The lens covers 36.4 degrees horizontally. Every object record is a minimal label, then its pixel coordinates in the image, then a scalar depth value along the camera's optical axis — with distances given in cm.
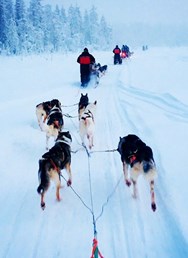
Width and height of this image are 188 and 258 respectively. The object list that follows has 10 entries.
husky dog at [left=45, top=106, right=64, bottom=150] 606
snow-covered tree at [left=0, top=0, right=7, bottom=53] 4005
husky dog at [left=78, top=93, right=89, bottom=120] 754
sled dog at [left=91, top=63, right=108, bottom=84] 1372
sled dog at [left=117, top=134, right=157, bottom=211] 369
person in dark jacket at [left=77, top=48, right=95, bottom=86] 1290
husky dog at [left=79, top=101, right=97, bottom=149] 590
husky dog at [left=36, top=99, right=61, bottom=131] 733
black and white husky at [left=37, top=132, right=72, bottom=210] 372
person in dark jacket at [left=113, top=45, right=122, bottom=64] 2095
